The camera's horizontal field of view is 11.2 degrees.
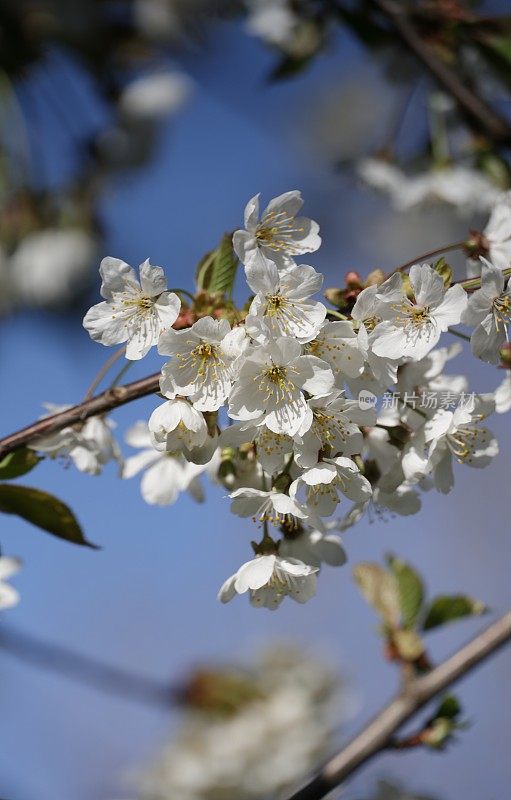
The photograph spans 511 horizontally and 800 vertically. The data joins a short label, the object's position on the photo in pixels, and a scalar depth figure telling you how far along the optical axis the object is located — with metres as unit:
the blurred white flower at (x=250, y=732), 2.27
